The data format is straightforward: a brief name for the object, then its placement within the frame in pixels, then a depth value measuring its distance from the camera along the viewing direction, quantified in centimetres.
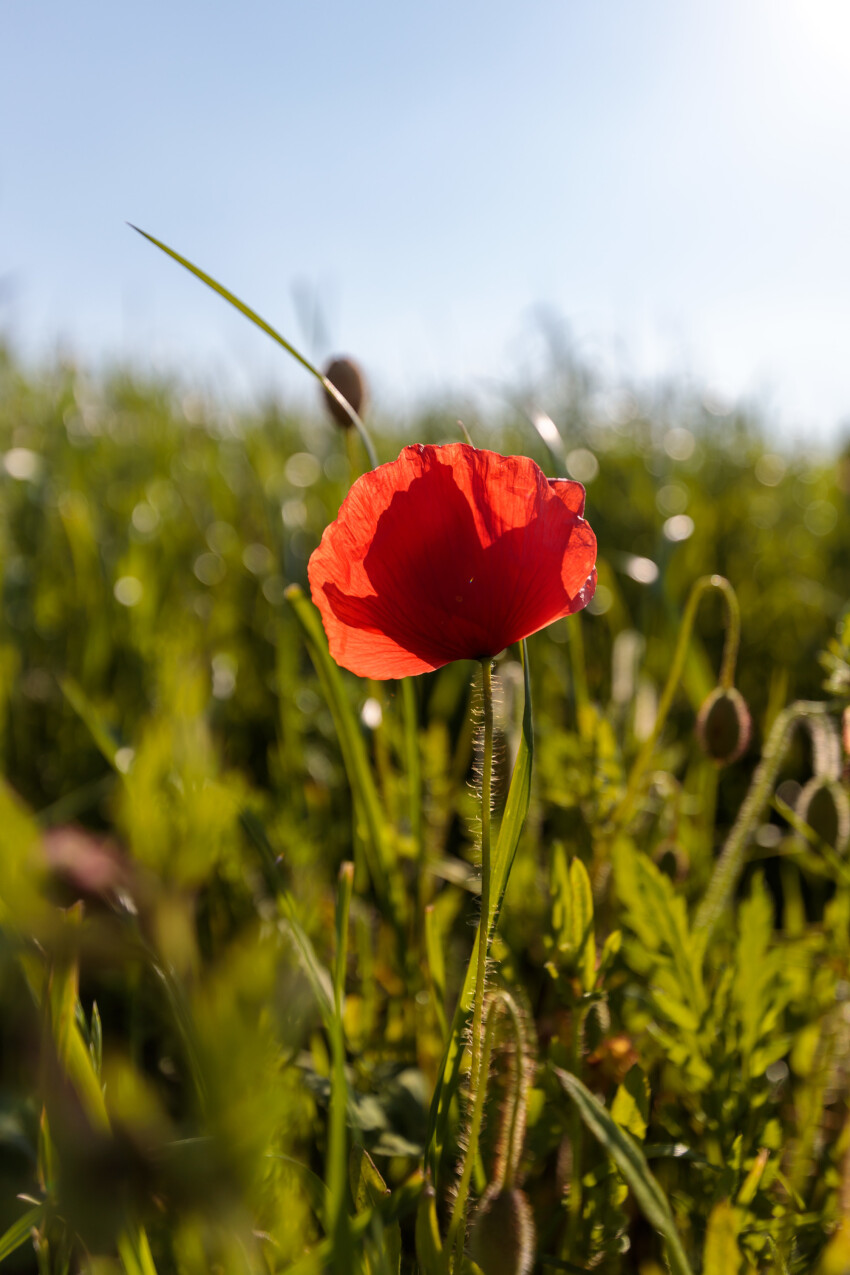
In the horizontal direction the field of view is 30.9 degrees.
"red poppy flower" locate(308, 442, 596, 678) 28
